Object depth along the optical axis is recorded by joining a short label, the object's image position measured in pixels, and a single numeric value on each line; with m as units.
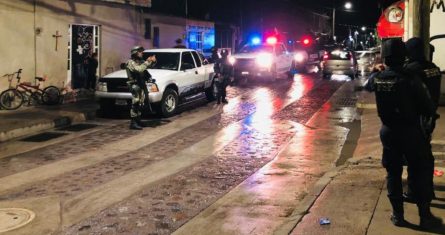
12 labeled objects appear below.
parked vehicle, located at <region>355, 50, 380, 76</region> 28.62
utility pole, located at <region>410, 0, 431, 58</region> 7.02
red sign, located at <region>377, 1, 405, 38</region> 13.37
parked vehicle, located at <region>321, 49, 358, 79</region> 26.00
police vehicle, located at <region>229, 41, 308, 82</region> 23.94
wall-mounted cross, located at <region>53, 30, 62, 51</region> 17.16
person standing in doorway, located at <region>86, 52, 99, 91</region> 18.23
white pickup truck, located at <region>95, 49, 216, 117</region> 14.16
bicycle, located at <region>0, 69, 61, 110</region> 14.99
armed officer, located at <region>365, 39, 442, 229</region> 5.01
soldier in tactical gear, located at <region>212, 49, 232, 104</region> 17.31
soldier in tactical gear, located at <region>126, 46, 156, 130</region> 12.52
